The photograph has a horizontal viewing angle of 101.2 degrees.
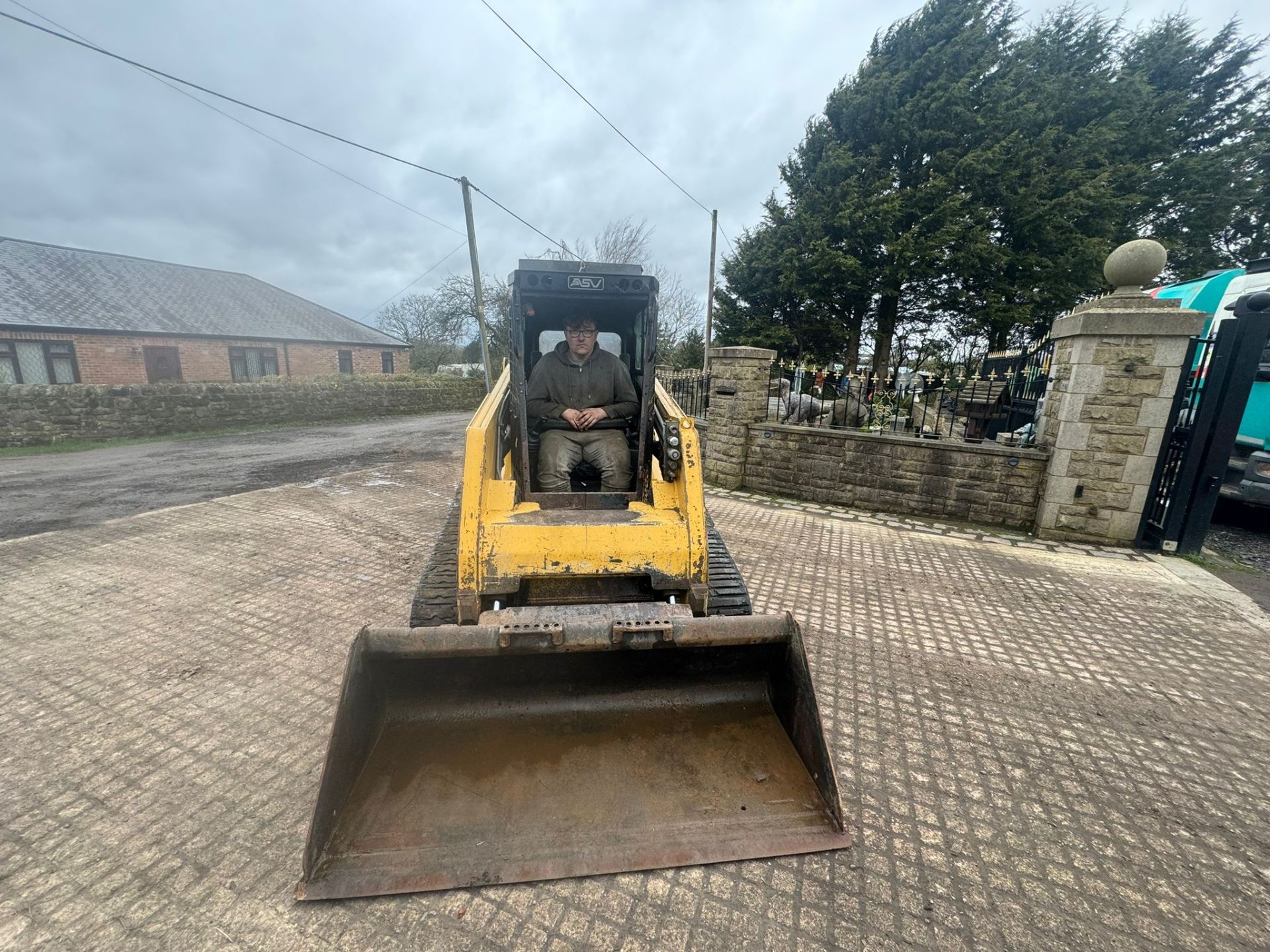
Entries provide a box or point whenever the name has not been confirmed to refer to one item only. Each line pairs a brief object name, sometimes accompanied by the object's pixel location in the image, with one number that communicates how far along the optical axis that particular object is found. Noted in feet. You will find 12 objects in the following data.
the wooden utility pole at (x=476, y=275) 45.59
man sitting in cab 11.93
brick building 58.80
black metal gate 16.21
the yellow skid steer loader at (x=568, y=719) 6.37
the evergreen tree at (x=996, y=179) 52.95
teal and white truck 19.26
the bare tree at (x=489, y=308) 75.87
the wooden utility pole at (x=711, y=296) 60.64
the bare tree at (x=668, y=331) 72.33
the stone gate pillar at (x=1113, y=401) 17.37
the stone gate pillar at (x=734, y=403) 25.82
